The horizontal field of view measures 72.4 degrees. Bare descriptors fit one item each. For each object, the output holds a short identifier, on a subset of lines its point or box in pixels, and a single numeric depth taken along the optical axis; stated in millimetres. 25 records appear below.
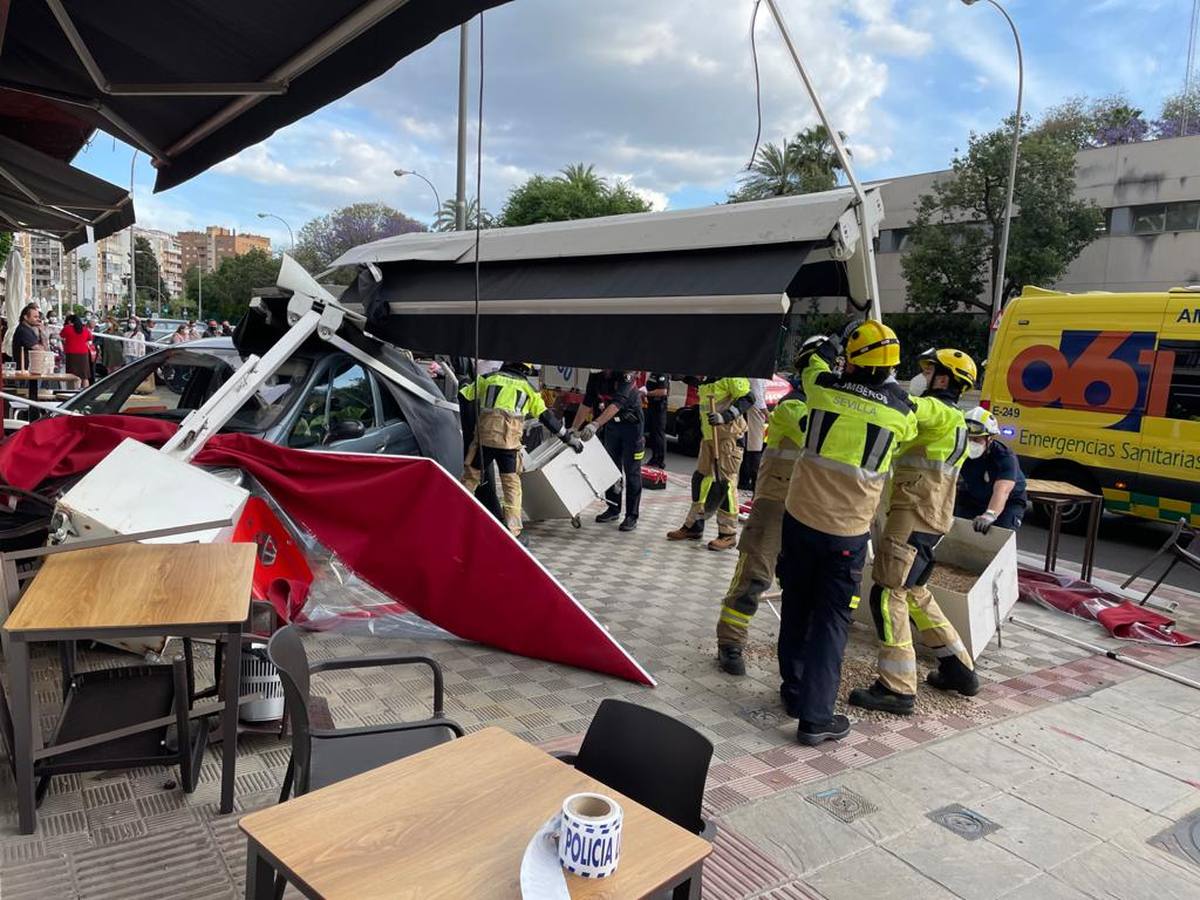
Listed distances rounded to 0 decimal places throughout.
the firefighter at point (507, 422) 7293
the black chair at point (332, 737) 2496
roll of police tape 1721
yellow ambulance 8555
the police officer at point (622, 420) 8766
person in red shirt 15641
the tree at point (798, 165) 36000
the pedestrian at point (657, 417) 11580
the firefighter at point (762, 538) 5051
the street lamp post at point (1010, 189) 17578
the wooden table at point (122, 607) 2775
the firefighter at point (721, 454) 8141
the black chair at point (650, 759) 2279
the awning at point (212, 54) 2869
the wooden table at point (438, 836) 1729
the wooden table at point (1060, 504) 7004
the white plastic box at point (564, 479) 8312
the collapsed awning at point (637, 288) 3918
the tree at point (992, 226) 24234
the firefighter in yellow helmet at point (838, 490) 4164
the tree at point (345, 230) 54100
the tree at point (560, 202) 35000
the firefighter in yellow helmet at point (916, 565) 4645
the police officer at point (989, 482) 5680
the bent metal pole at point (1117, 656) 5301
